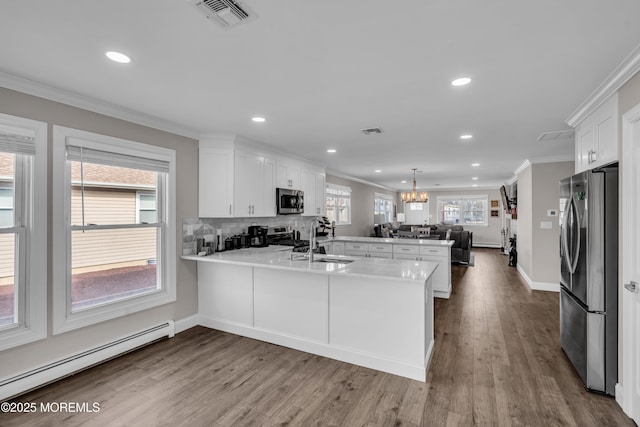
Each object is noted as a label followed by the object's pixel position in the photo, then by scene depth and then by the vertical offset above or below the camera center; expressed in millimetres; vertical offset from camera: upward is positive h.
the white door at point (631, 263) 2111 -341
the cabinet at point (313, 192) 5840 +422
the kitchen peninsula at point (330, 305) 2738 -933
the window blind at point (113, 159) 2812 +536
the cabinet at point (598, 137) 2465 +681
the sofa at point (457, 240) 8367 -701
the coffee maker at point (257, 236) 4730 -348
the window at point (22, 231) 2420 -144
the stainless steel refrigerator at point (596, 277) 2375 -494
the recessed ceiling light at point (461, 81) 2383 +1023
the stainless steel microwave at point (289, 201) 4992 +207
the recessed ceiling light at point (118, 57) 2020 +1031
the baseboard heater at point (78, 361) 2408 -1314
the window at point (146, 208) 3421 +58
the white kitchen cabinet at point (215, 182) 4027 +402
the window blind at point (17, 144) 2354 +534
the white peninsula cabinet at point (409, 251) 5156 -654
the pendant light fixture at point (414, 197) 8662 +484
